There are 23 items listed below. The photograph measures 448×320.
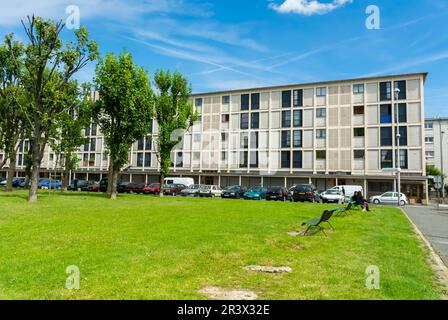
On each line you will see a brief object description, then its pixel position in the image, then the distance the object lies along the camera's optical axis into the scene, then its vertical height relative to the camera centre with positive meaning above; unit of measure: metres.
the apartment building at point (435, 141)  84.44 +8.42
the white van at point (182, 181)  52.78 -1.13
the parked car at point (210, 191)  44.94 -2.22
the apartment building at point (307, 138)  49.16 +5.80
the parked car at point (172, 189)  47.00 -2.09
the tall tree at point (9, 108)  31.89 +6.12
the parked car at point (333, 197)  38.00 -2.35
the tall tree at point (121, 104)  30.17 +6.00
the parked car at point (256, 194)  39.88 -2.25
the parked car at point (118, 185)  48.31 -1.72
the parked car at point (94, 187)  50.97 -2.10
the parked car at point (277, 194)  38.22 -2.12
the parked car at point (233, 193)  42.44 -2.28
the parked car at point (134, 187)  46.77 -1.89
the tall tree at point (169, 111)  36.81 +6.52
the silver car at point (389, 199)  39.81 -2.67
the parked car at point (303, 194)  36.38 -1.98
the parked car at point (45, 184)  57.38 -1.98
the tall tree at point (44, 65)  24.08 +7.49
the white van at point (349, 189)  43.81 -1.72
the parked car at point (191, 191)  45.25 -2.25
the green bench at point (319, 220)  11.35 -1.47
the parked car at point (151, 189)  45.91 -2.07
